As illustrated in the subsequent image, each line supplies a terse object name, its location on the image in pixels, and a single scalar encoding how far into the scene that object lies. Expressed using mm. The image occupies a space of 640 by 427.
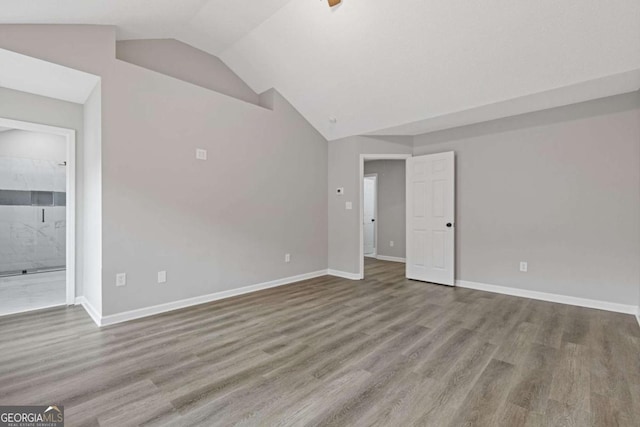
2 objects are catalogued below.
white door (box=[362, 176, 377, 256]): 7840
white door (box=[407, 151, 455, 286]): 4523
